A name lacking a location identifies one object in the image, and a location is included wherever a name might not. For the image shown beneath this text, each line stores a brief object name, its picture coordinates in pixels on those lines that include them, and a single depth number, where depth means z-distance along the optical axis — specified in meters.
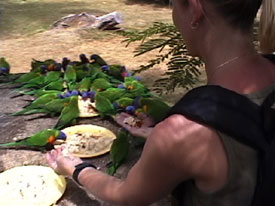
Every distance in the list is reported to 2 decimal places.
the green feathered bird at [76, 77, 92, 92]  2.03
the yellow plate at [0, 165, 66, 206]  1.30
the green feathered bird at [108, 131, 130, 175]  1.47
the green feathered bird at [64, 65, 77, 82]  2.12
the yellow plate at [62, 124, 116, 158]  1.55
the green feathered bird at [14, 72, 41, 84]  2.18
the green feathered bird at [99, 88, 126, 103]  1.90
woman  0.82
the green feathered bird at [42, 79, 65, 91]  2.04
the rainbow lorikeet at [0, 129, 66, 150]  1.57
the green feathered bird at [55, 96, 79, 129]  1.73
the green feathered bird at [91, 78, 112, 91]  2.02
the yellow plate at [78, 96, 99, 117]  1.83
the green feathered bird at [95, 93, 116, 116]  1.82
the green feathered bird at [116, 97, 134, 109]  1.82
